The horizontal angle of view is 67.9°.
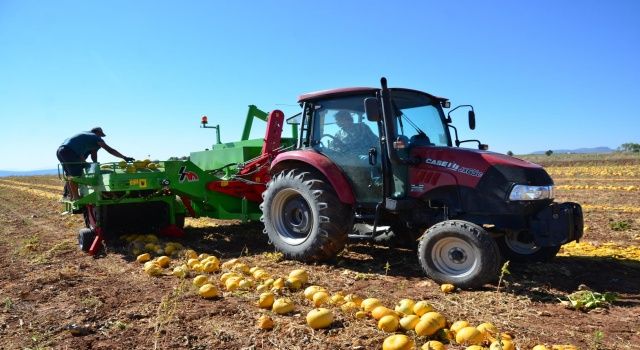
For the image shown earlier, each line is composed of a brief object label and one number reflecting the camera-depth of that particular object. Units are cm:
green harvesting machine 722
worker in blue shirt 794
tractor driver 561
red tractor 477
